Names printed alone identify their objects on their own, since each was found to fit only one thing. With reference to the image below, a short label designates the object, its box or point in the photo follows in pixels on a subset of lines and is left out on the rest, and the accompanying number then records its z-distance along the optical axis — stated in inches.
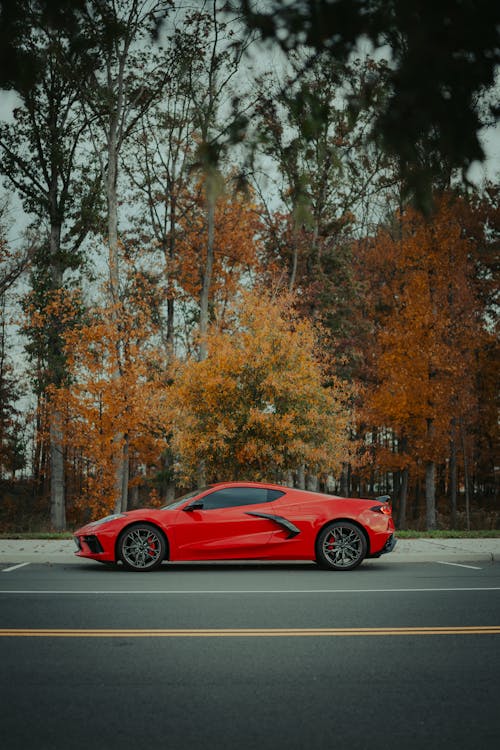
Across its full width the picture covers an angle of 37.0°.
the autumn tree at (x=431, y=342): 973.8
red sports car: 446.3
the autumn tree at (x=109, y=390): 808.3
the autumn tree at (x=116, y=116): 872.3
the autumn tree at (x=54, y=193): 1075.9
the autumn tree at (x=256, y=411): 705.6
